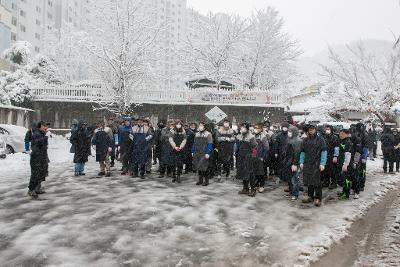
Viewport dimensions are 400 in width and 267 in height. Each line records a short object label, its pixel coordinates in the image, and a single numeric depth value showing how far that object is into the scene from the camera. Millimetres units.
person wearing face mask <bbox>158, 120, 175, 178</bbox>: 11891
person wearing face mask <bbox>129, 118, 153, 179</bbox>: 11891
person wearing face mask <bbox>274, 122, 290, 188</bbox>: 11061
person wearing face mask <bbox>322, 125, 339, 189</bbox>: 11015
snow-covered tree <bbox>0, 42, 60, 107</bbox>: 24922
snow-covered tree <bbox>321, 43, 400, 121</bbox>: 26703
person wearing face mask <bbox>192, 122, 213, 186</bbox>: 10930
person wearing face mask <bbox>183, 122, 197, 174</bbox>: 13070
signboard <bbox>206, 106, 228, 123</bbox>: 17705
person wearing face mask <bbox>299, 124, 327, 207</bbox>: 8828
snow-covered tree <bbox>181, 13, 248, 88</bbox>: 35188
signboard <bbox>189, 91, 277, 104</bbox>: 26094
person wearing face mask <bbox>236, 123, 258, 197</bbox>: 9734
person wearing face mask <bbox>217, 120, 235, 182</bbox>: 12094
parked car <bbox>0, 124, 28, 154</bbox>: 16453
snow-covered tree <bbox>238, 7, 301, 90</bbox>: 35125
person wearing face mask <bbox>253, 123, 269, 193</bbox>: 9922
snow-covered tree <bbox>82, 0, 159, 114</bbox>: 22703
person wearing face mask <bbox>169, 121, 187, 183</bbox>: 11539
